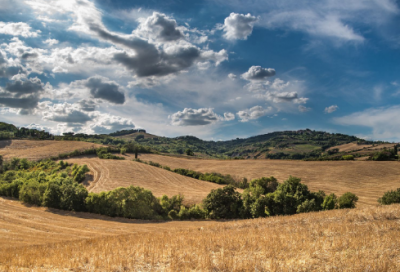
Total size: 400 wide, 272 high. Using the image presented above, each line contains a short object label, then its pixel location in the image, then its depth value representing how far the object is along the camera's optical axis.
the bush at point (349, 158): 102.18
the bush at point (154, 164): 111.82
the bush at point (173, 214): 52.22
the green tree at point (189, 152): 157.99
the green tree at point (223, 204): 51.75
